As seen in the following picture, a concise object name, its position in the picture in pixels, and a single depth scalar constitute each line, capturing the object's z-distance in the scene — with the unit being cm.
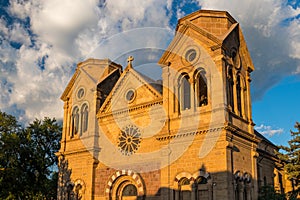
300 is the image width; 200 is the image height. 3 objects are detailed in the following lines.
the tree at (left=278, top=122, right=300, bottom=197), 2773
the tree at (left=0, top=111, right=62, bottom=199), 3366
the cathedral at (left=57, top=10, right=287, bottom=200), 2183
